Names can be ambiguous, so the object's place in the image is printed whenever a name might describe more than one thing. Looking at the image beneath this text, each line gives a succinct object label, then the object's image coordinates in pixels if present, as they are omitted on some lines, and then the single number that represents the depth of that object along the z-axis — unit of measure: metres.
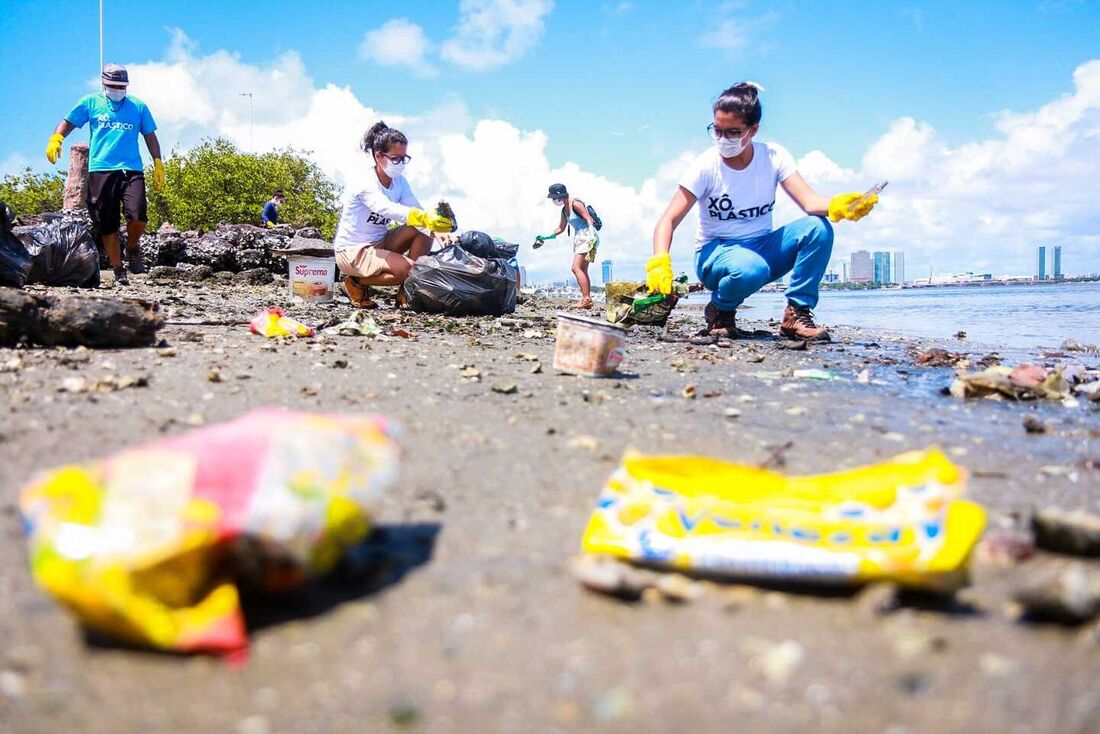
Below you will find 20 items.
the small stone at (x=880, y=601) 1.36
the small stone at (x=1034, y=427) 2.91
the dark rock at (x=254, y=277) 10.81
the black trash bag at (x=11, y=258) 5.62
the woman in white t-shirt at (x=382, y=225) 6.56
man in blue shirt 7.06
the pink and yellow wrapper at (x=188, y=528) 1.18
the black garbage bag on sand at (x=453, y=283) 6.73
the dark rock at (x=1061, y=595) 1.26
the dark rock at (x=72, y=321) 3.87
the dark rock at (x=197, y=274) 10.56
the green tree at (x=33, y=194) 31.27
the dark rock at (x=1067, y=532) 1.48
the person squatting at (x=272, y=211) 17.42
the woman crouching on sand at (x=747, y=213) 5.32
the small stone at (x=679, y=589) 1.44
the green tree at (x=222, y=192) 25.23
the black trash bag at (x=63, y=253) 6.73
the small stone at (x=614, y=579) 1.44
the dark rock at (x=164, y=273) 10.26
